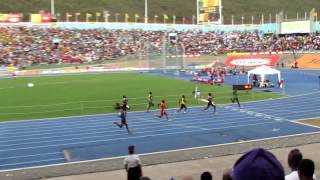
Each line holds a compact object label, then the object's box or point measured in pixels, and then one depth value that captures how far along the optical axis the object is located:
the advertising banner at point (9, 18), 79.74
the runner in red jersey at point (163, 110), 24.04
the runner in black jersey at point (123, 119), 20.48
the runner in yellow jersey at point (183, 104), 25.84
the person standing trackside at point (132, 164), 10.59
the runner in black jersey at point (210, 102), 25.60
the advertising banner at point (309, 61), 63.54
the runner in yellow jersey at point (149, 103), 26.86
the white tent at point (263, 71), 38.69
